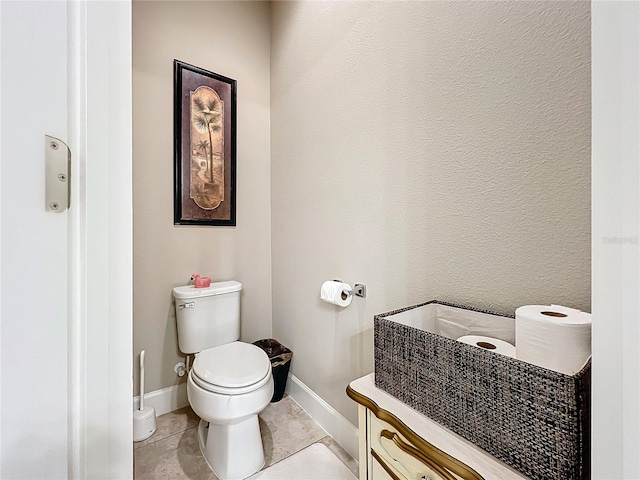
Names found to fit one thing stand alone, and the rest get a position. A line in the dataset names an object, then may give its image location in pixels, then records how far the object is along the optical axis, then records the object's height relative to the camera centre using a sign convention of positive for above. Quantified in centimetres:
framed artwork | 171 +57
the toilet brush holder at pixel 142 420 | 149 -97
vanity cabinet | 58 -47
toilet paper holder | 130 -25
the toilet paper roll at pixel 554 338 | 56 -20
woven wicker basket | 49 -33
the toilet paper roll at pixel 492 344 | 73 -28
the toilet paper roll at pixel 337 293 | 132 -26
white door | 38 -2
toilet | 121 -70
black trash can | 175 -79
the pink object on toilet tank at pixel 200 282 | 169 -26
